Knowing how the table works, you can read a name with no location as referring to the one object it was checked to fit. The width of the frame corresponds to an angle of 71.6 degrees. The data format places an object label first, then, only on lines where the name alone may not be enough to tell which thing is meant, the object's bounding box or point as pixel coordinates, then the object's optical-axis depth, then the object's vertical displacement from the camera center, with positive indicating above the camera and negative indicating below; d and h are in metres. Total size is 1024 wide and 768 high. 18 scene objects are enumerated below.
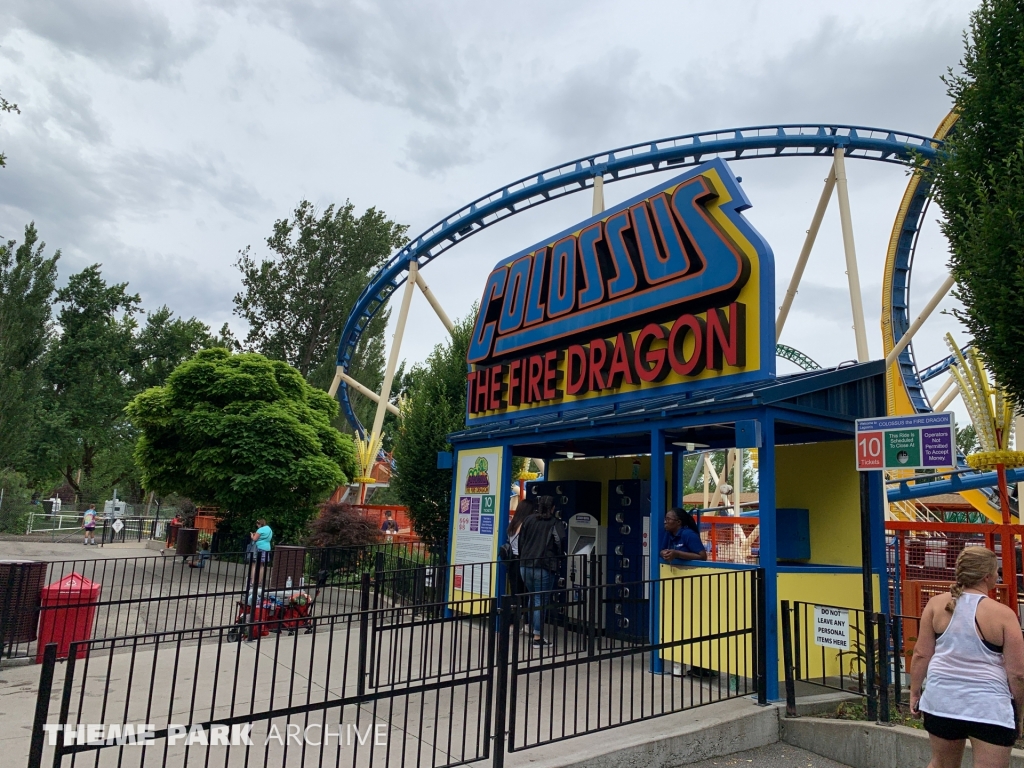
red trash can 8.41 -1.41
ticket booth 7.21 +1.44
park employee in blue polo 7.21 -0.22
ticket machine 10.17 -0.06
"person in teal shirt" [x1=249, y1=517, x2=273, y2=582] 13.56 -0.75
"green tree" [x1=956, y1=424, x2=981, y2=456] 54.01 +7.18
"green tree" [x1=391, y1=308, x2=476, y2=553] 18.30 +1.65
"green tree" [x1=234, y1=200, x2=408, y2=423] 44.81 +13.59
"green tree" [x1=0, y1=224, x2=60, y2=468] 32.75 +7.81
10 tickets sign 5.05 +0.62
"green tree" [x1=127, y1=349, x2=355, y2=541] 18.36 +1.34
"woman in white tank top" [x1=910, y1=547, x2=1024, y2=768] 3.59 -0.73
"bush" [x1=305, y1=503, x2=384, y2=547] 16.27 -0.62
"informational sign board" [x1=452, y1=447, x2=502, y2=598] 10.35 -0.08
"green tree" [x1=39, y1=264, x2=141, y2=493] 45.75 +8.25
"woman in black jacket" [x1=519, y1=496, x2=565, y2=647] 8.80 -0.46
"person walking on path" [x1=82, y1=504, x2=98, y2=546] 27.46 -1.27
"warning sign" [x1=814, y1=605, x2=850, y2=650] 5.65 -0.82
